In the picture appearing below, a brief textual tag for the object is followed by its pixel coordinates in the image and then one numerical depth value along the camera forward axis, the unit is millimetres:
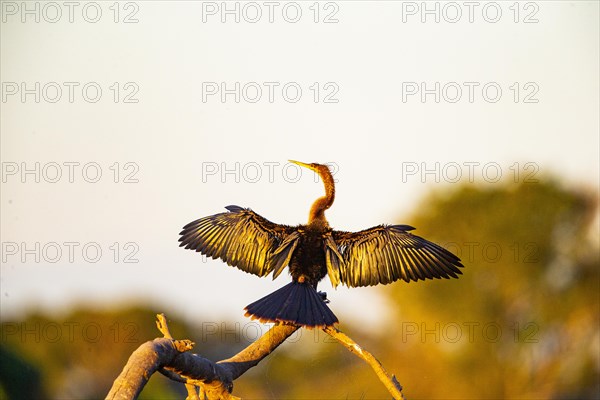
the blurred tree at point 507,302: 71625
